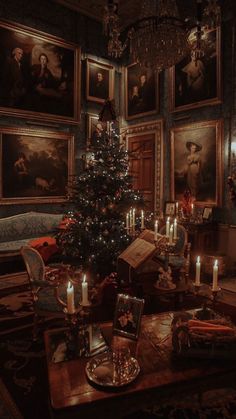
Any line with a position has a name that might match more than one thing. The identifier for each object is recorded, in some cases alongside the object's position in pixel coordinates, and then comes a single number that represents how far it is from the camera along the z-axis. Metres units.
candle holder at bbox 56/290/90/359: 2.24
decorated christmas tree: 4.85
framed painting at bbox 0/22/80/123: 6.53
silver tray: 1.83
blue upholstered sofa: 6.39
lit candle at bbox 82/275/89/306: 2.32
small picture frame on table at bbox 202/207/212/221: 6.48
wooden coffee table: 1.70
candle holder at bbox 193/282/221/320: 2.44
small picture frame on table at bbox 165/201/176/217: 7.15
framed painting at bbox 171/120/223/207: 6.49
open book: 3.28
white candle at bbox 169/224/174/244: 3.51
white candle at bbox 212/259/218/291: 2.30
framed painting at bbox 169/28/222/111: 6.34
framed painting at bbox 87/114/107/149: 8.07
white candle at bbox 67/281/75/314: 2.14
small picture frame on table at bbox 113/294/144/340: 2.31
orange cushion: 6.13
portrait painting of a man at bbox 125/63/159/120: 7.79
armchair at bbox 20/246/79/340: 3.24
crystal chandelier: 3.08
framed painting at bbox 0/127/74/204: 6.74
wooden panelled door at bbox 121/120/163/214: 7.83
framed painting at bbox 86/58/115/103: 7.97
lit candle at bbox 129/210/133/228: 4.61
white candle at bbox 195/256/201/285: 2.53
